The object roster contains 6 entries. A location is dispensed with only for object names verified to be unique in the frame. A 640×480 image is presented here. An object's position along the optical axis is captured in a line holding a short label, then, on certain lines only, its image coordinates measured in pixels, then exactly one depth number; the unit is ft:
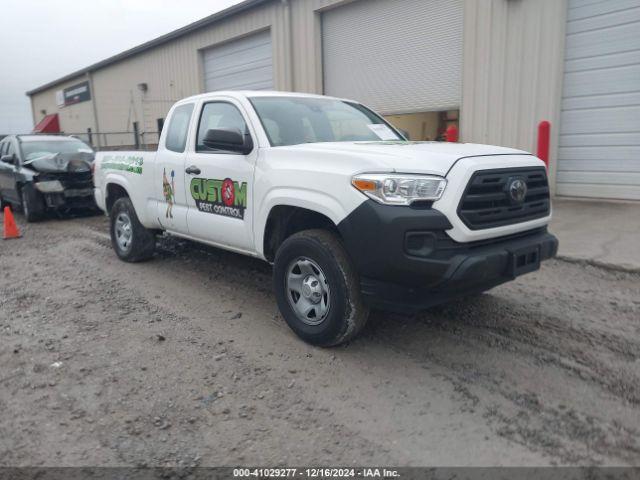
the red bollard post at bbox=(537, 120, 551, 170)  30.42
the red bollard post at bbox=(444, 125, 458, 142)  35.42
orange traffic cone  30.05
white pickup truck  11.33
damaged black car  33.91
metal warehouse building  29.19
